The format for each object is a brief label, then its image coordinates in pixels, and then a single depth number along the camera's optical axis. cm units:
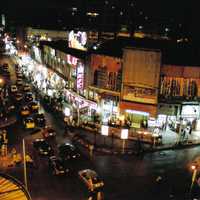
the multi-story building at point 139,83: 4322
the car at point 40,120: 4887
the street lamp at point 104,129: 4100
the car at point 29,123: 4751
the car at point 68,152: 3731
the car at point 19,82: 7441
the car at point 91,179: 3056
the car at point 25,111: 5294
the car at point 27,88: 6688
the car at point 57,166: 3344
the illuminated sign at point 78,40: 5643
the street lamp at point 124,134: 3947
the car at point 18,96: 6072
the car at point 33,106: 5524
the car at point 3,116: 5028
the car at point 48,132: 4416
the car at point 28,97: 6034
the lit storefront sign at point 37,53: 7668
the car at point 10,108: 5407
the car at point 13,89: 6629
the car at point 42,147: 3803
